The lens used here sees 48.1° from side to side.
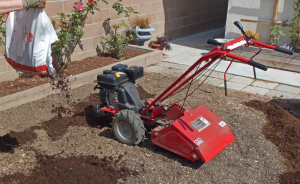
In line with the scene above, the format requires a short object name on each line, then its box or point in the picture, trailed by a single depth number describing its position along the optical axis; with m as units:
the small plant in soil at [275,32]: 8.11
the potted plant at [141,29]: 8.34
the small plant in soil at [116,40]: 7.59
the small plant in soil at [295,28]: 7.96
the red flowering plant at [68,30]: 6.40
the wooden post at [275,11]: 8.17
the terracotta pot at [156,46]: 8.84
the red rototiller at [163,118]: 3.67
